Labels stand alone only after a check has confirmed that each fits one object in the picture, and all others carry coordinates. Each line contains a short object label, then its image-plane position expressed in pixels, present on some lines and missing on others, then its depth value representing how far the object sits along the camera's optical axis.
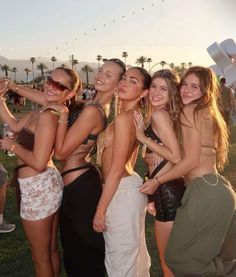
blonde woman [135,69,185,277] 1.99
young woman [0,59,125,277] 2.11
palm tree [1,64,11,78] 68.21
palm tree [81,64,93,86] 80.93
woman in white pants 1.94
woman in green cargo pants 1.94
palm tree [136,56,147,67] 85.64
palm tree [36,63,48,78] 80.33
